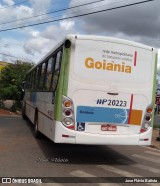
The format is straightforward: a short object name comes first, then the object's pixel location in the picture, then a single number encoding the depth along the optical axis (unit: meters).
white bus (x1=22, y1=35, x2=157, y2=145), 8.18
